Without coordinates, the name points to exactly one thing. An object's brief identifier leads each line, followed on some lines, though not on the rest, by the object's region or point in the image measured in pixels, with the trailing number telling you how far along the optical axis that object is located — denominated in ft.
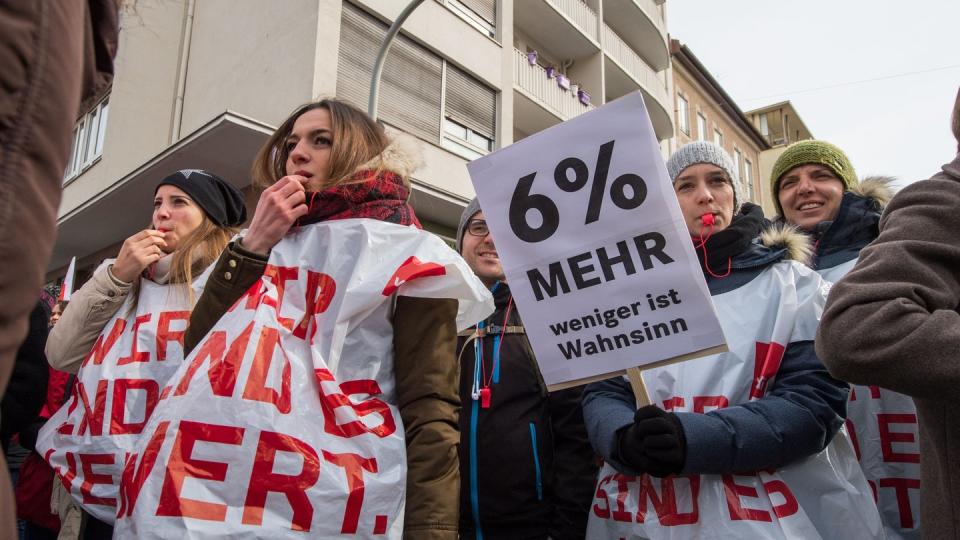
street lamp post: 20.71
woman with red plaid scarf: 5.62
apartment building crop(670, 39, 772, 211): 75.61
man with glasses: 7.74
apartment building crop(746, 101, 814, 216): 118.62
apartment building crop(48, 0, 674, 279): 30.30
